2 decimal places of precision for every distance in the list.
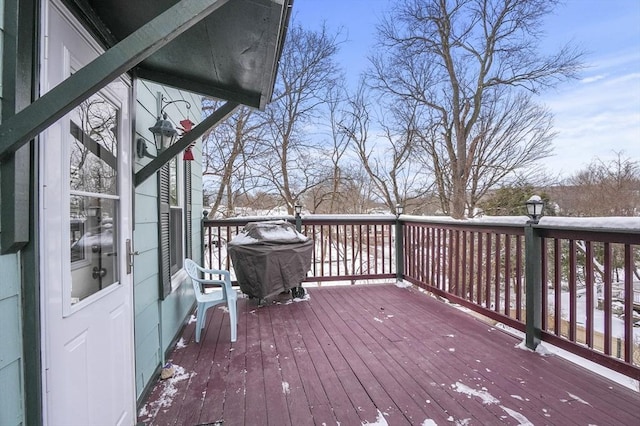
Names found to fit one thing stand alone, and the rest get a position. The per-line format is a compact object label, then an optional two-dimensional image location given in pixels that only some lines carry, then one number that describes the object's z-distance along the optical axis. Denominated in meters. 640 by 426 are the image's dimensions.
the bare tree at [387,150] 10.43
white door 1.05
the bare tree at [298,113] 9.98
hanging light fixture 2.19
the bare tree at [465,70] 8.41
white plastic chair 2.89
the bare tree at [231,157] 9.96
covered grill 3.70
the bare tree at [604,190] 8.86
